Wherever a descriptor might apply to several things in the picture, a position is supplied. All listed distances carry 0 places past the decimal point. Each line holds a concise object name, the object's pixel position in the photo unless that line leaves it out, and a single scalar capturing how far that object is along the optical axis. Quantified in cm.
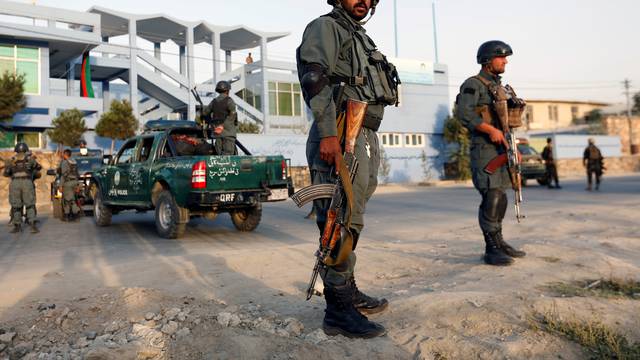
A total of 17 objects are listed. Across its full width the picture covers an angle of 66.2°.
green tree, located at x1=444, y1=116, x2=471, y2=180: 3103
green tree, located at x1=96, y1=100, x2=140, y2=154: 2241
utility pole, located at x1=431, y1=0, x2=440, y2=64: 4073
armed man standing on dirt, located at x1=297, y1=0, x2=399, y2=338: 274
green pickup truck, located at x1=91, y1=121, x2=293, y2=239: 708
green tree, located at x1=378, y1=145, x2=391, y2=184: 3036
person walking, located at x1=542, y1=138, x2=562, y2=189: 1822
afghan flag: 2812
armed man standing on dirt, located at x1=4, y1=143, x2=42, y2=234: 910
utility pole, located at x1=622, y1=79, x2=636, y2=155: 4509
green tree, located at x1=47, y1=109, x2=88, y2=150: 2130
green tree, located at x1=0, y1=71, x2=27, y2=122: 1995
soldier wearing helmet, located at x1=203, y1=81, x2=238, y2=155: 845
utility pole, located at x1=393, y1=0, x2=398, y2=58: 4121
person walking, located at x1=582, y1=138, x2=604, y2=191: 1602
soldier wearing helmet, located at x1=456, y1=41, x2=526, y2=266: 459
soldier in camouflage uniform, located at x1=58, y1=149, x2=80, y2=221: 1079
